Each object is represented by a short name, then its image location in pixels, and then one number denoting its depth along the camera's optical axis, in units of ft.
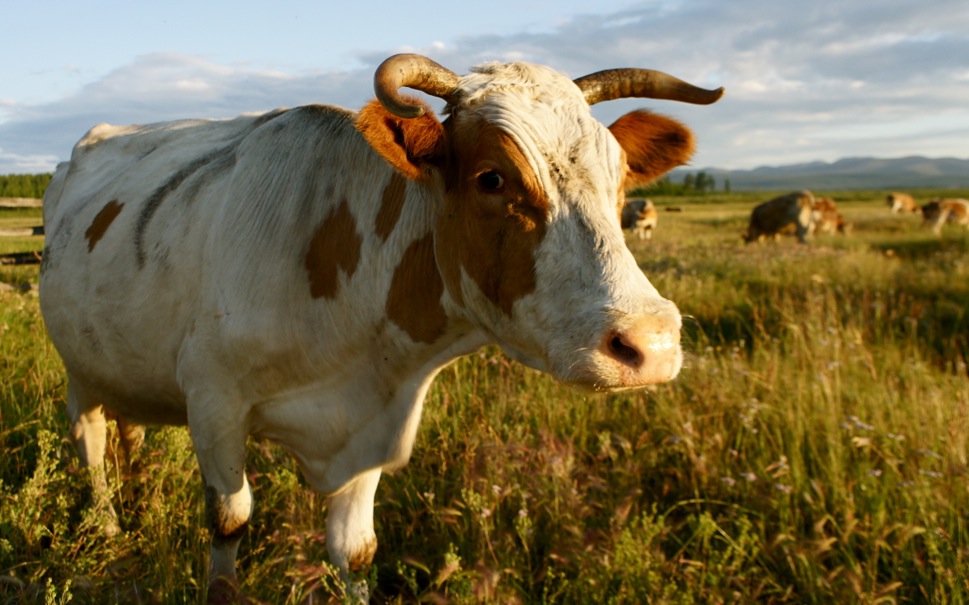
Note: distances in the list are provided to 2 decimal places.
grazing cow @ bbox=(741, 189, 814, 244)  86.58
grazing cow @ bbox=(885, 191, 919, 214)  134.62
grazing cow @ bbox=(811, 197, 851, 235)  92.27
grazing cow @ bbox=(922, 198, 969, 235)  92.58
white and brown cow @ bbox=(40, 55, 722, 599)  7.75
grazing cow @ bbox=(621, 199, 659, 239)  96.89
